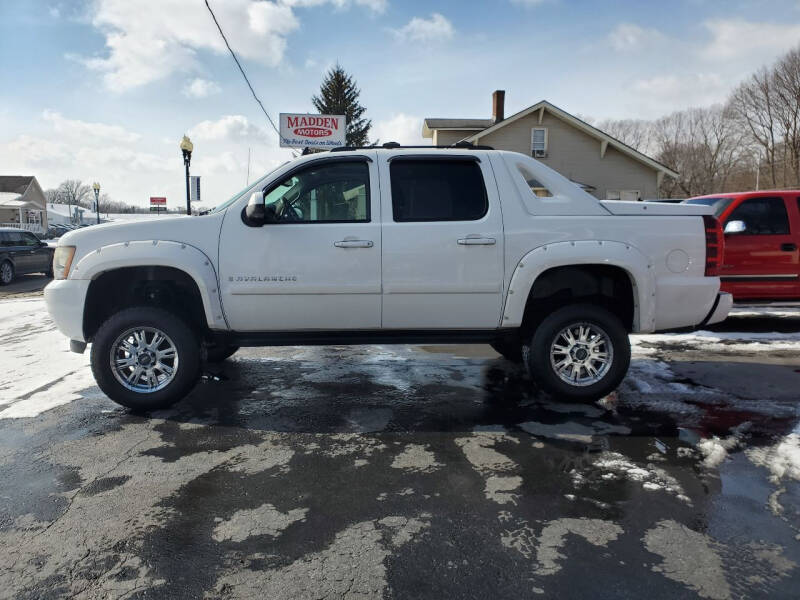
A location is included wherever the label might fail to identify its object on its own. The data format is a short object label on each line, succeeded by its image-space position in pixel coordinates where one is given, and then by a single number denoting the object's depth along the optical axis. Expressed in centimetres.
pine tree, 3788
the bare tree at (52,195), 13638
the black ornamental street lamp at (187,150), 1404
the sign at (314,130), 1791
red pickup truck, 788
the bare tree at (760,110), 4872
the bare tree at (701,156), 5828
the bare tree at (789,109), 4647
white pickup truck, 423
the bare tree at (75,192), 12875
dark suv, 1515
